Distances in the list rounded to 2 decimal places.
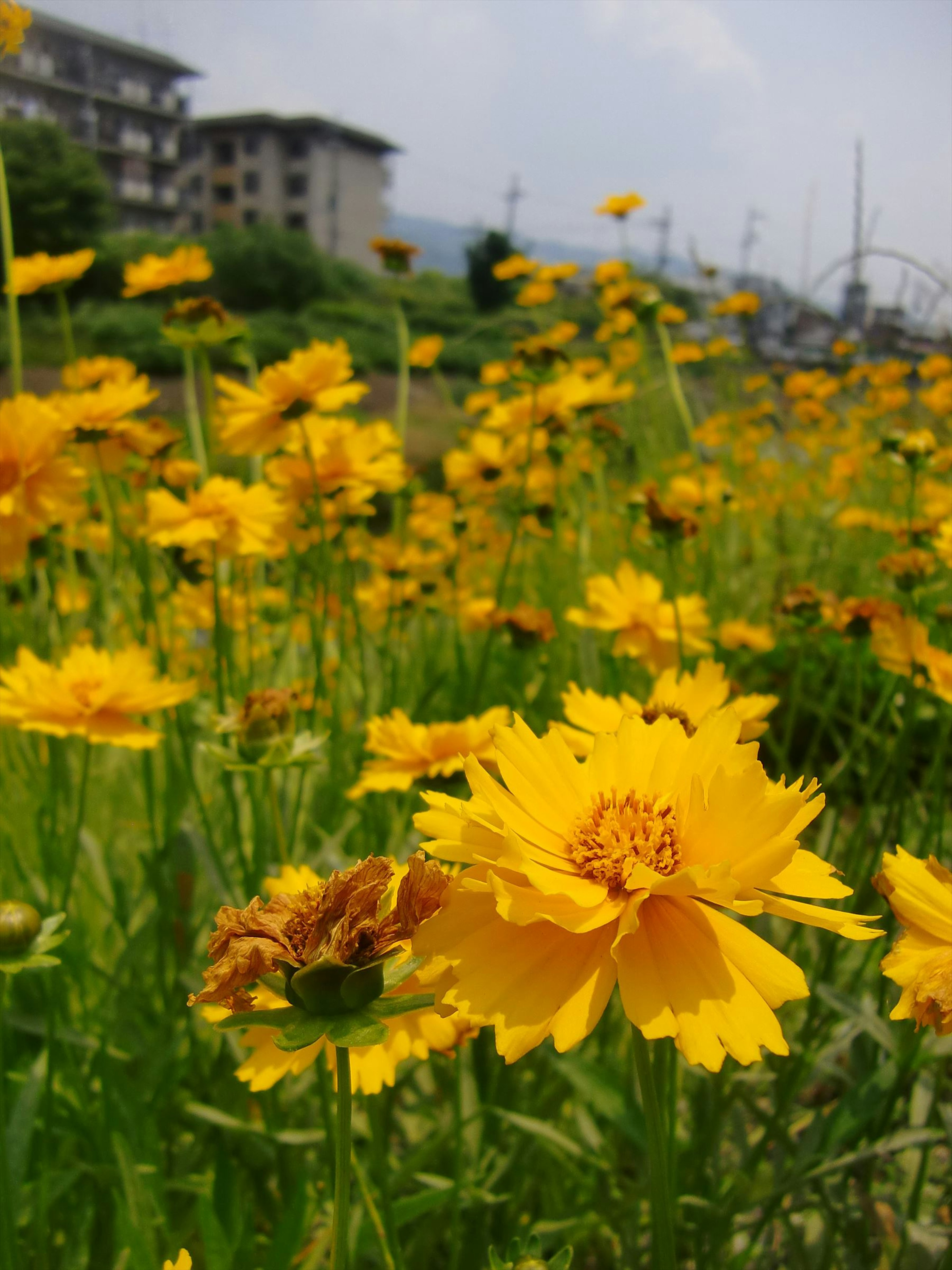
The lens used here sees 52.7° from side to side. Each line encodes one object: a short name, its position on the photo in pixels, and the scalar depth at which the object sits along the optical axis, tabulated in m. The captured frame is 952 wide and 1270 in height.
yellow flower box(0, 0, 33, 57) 0.41
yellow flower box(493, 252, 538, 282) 1.64
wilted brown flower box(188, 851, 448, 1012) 0.26
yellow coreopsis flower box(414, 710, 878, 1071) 0.26
